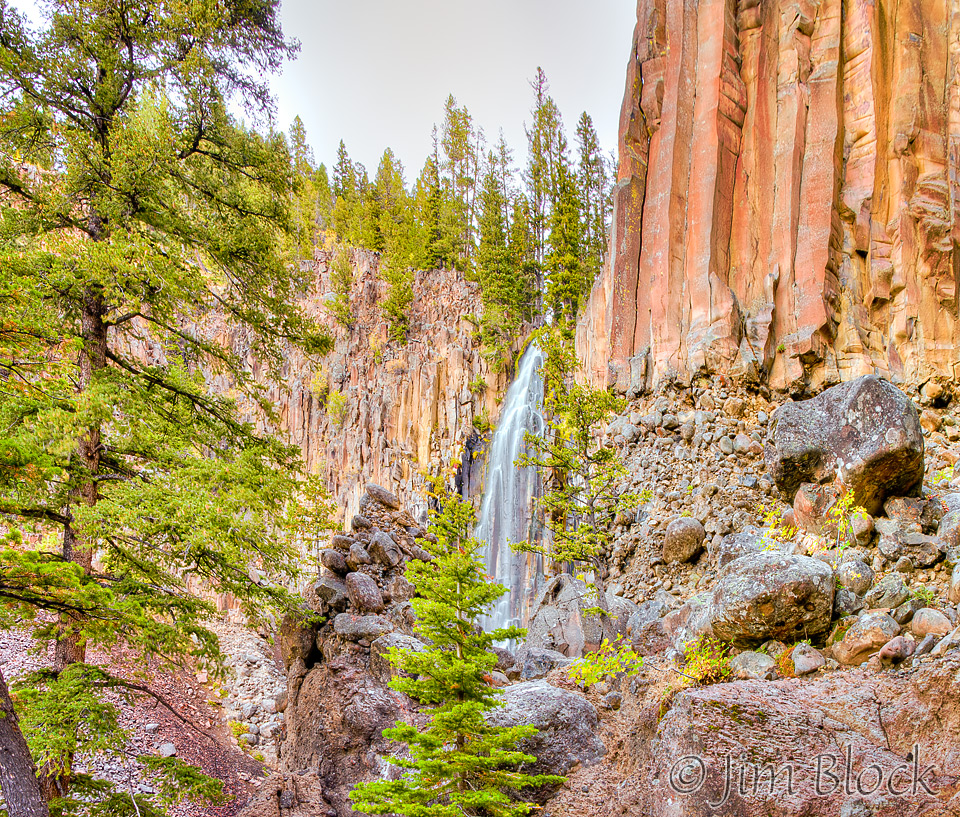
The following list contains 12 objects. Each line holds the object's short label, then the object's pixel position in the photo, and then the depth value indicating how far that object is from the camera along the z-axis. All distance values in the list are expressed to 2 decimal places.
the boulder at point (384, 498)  15.79
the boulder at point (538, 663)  11.09
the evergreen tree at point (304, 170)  41.74
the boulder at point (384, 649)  11.52
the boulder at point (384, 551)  14.02
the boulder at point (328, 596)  13.24
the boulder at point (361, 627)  12.38
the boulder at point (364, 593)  12.98
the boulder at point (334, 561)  13.67
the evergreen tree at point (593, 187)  34.14
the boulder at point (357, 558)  13.81
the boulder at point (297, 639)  13.24
